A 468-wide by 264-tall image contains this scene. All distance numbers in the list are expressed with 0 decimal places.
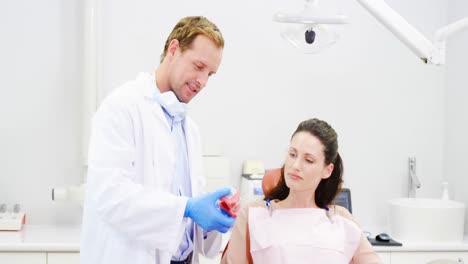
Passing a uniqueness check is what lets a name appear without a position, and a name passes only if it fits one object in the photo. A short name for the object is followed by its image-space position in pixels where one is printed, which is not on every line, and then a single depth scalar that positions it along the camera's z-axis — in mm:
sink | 3168
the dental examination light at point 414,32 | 1743
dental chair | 2256
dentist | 1707
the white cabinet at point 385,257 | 3045
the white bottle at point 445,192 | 3424
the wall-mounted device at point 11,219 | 3109
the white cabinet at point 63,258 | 2863
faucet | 3531
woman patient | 2051
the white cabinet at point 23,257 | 2844
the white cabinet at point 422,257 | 3066
